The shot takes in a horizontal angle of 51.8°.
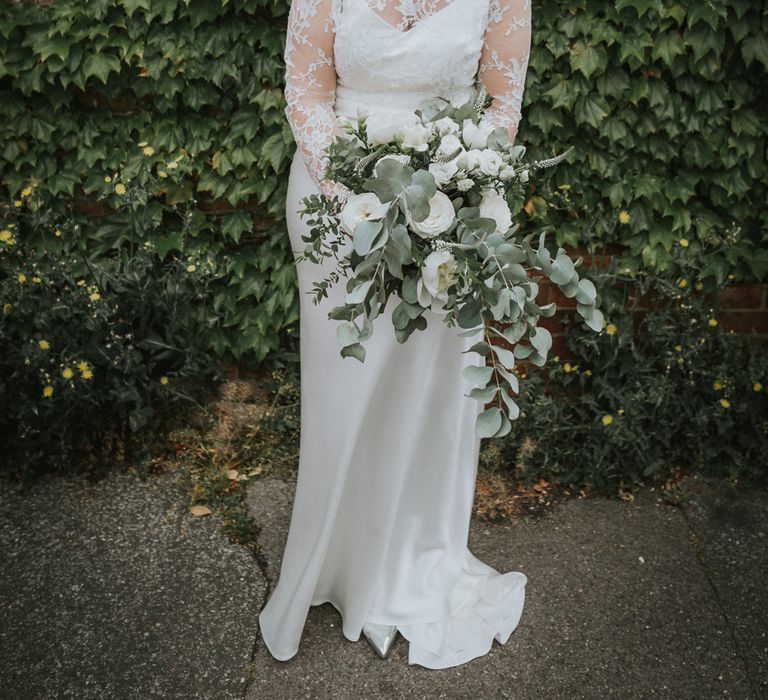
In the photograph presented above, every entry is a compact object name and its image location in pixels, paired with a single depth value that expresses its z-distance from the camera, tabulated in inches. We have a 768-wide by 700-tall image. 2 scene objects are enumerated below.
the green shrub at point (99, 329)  126.1
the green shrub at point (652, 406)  133.5
